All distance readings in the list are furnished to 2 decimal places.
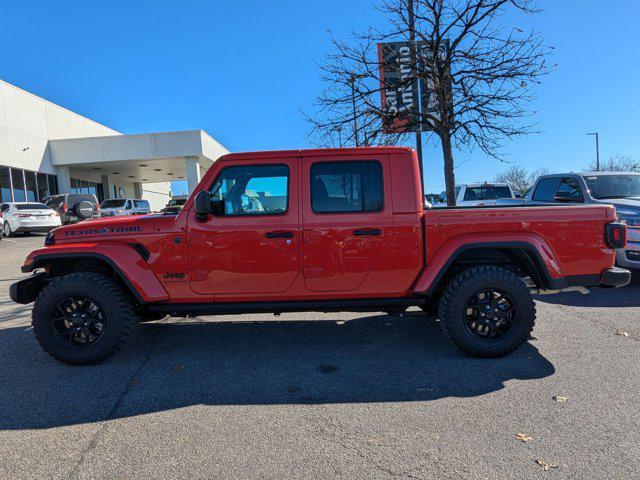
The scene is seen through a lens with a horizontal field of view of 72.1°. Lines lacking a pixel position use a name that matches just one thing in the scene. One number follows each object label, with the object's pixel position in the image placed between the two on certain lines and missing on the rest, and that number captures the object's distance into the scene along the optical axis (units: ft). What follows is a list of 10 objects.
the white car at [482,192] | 46.16
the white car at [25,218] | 58.39
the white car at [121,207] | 74.86
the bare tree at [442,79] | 26.53
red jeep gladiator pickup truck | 13.24
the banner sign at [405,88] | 27.63
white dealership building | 72.90
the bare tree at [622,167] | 144.90
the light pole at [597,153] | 129.31
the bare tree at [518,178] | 184.67
